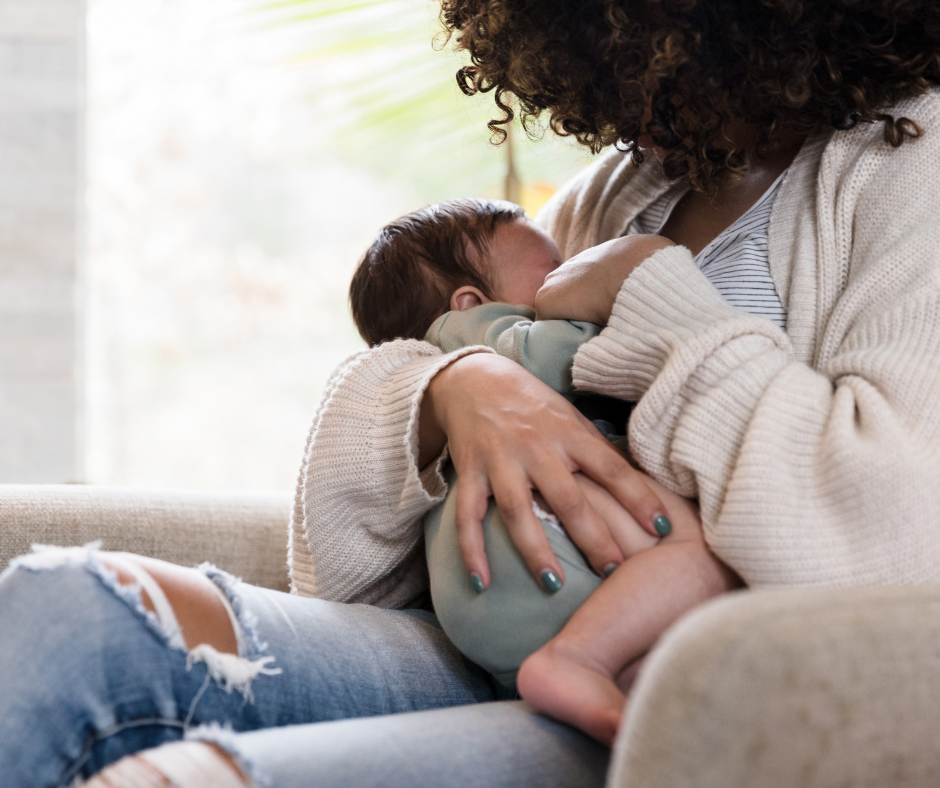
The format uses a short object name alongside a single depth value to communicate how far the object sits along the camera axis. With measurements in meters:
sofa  0.45
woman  0.64
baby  0.68
